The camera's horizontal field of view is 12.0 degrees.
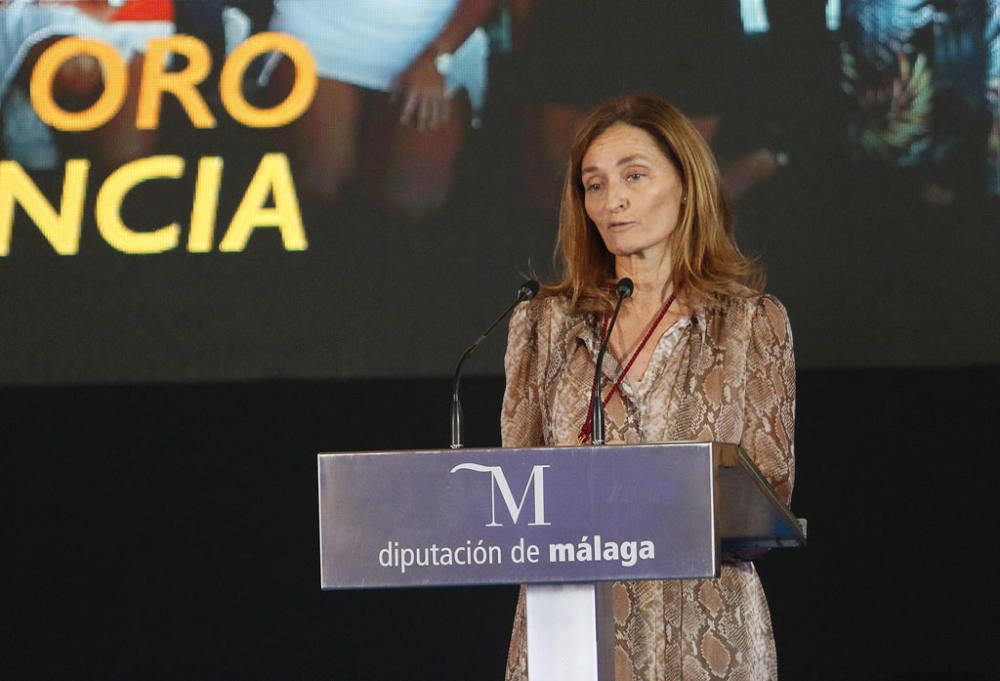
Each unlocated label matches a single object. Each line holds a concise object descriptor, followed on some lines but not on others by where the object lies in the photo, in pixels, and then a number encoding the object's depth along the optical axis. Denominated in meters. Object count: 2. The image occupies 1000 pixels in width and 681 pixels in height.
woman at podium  7.92
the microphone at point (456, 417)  7.20
